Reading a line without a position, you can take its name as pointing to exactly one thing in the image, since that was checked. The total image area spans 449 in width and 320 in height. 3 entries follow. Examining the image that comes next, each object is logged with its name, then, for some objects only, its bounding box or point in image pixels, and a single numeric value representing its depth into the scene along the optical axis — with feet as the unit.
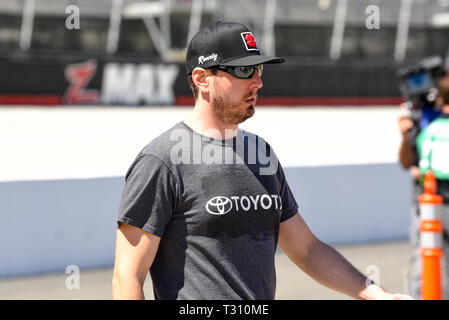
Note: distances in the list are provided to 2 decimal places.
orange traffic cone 37.01
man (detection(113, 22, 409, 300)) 18.60
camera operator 37.96
